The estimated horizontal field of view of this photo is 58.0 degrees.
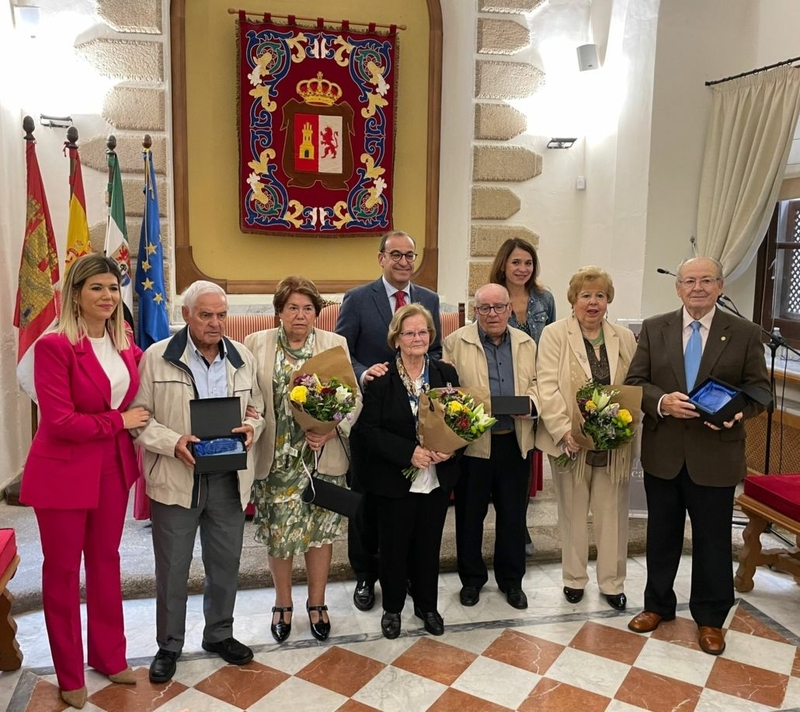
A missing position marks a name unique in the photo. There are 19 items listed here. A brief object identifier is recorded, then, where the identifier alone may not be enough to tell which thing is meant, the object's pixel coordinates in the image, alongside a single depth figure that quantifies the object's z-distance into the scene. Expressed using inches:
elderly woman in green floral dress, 112.1
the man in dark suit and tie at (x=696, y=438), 114.7
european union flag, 177.9
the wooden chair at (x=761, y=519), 140.1
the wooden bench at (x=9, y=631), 110.7
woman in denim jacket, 140.6
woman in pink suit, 95.3
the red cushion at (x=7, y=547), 107.0
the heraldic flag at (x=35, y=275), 164.7
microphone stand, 158.9
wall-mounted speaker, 209.0
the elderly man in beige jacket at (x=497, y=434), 126.0
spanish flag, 170.6
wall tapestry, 204.1
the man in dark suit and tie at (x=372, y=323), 131.1
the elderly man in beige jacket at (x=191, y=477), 103.4
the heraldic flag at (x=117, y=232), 173.2
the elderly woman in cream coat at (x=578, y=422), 125.9
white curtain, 192.2
